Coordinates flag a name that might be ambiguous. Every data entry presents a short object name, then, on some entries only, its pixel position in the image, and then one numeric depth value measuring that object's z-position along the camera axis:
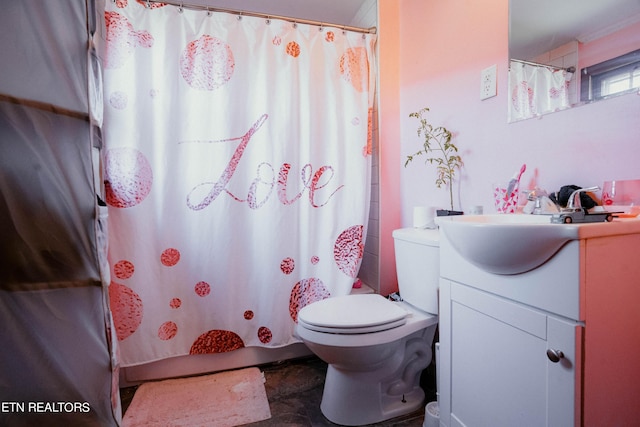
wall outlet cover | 1.21
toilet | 1.14
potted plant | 1.42
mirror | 0.86
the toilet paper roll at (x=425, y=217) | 1.39
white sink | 0.62
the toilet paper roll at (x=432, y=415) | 1.14
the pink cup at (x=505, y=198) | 1.10
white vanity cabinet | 0.63
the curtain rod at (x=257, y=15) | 1.43
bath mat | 1.28
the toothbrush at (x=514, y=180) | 1.09
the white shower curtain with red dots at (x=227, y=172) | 1.41
